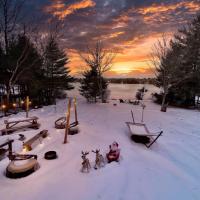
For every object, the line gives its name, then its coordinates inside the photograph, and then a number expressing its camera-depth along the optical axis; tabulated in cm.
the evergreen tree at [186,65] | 1903
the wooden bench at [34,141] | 700
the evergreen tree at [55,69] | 2182
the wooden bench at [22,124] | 888
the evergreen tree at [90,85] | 2126
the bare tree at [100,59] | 2313
